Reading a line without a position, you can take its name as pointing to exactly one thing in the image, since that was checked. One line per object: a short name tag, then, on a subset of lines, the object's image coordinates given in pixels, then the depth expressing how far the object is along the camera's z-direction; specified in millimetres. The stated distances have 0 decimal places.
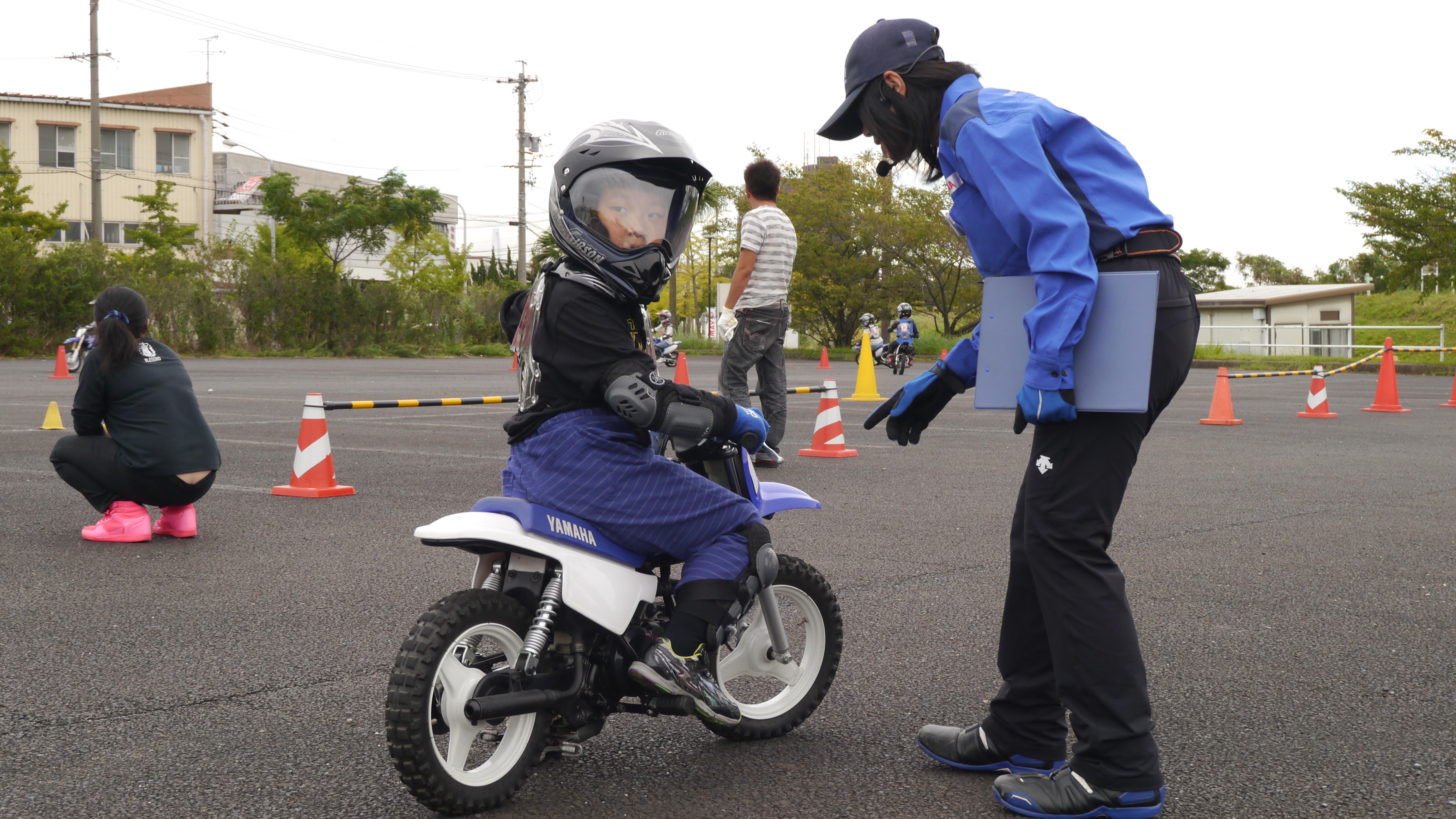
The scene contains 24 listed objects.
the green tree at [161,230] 43406
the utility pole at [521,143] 54375
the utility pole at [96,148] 34656
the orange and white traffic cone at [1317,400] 14945
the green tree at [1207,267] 69312
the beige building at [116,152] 51000
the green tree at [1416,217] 30391
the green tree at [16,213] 38125
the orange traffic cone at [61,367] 21328
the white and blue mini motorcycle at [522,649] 2639
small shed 45406
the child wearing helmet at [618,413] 2887
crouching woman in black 6145
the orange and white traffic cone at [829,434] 10188
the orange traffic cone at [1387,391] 15914
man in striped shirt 8609
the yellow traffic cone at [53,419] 11781
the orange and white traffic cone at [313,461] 7660
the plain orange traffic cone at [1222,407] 13695
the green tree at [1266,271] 76000
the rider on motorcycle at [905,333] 28344
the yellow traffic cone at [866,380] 17078
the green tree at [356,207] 47438
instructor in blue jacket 2637
